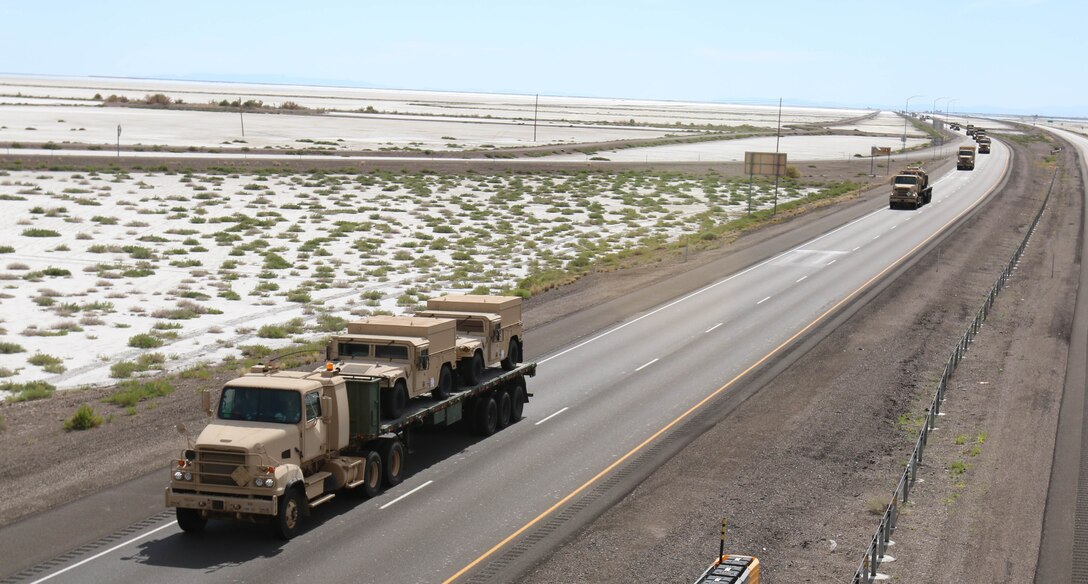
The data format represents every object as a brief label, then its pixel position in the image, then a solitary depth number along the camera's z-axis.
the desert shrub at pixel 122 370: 33.53
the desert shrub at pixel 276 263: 54.81
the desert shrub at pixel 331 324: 41.12
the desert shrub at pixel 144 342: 37.72
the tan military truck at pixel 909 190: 86.81
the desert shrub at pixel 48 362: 34.09
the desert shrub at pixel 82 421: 27.12
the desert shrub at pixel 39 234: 59.43
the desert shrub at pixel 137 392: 29.52
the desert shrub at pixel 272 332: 39.81
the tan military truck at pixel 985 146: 171.15
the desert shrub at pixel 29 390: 30.44
